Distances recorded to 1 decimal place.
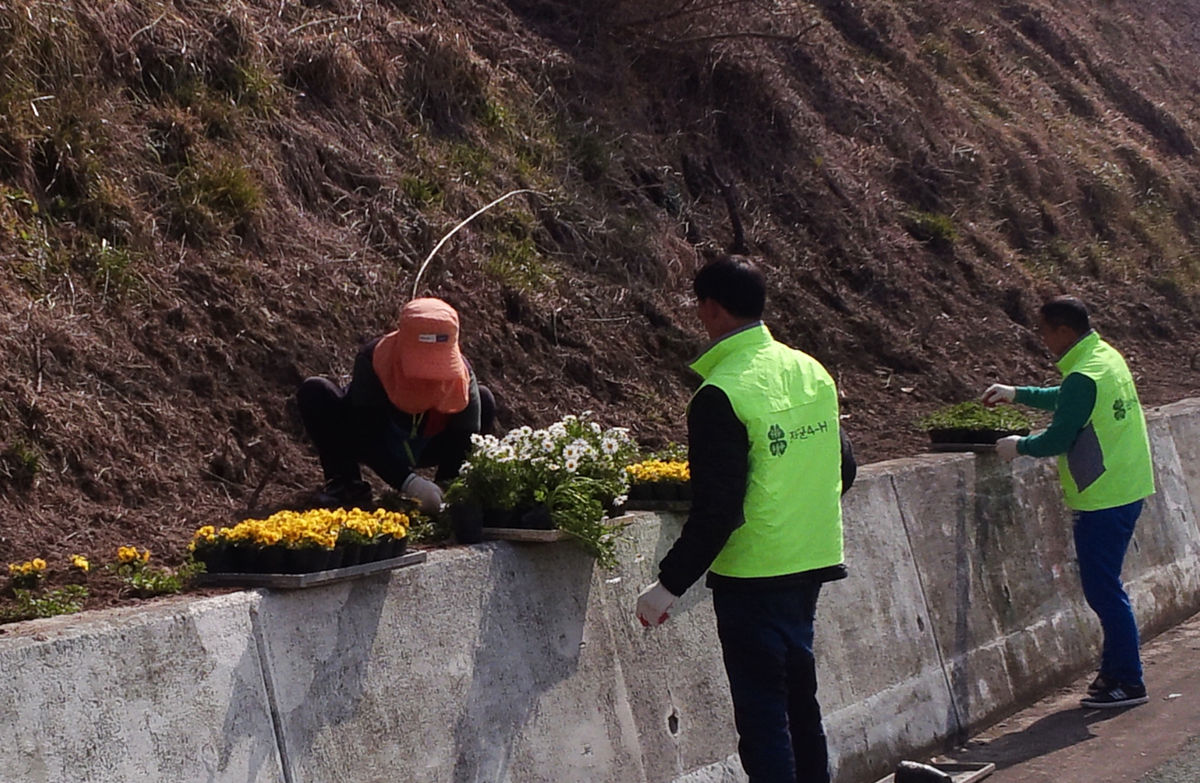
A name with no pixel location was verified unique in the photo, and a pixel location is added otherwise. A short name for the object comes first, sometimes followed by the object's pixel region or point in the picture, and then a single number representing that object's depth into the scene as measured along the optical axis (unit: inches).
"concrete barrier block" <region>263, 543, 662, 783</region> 177.8
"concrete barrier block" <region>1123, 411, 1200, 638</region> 380.5
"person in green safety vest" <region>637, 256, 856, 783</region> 189.5
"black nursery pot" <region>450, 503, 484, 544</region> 215.8
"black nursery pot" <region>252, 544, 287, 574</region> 179.3
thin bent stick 336.2
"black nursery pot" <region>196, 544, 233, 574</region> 184.1
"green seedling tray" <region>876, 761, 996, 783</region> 259.3
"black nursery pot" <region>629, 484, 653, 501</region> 249.6
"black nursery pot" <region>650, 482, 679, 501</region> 248.4
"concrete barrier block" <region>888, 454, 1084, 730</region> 305.9
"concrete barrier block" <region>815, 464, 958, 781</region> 267.0
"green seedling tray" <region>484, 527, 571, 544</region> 212.8
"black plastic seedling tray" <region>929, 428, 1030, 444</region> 338.6
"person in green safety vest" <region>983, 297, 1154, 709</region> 305.6
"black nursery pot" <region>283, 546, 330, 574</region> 178.7
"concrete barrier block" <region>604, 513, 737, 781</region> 227.8
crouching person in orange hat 253.8
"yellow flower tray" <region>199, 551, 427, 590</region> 176.6
